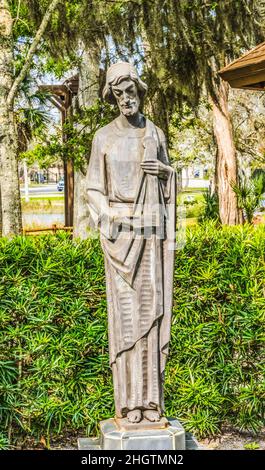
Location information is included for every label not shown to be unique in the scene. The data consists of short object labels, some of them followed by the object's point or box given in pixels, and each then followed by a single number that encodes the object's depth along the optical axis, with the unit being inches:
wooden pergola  644.1
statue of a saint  158.4
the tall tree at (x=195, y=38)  502.3
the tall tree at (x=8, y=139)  412.2
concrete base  158.2
